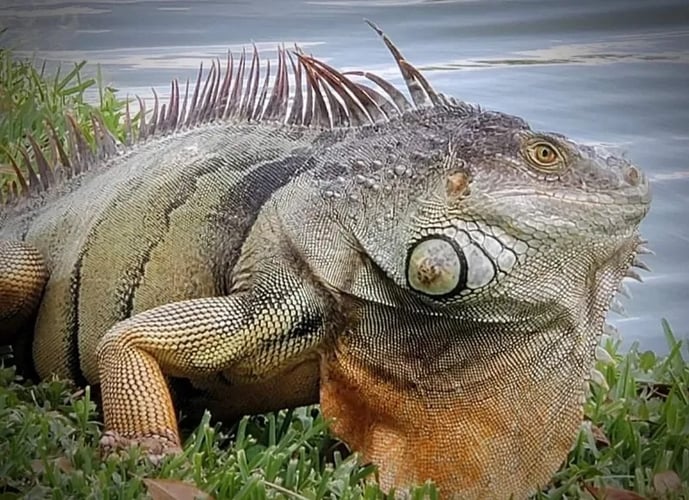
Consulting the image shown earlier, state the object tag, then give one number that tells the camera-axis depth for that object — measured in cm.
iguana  220
